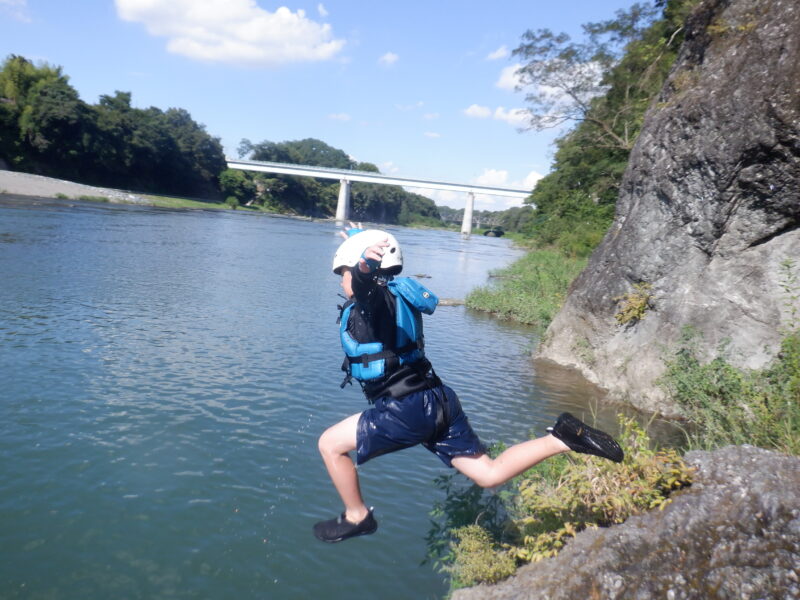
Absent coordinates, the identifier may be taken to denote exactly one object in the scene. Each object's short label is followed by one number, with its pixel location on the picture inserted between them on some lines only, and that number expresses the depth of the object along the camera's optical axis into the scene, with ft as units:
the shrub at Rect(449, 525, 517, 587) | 14.93
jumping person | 14.75
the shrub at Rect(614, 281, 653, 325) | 35.42
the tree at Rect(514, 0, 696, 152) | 94.68
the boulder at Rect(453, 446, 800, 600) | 11.02
